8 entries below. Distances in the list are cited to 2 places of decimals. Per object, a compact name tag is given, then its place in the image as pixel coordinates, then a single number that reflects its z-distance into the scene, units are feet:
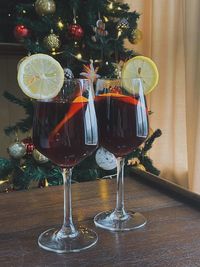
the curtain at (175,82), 5.31
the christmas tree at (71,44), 4.93
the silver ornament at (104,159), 4.68
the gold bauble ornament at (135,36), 5.37
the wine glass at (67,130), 1.58
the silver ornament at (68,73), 4.43
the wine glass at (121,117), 1.79
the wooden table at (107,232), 1.48
